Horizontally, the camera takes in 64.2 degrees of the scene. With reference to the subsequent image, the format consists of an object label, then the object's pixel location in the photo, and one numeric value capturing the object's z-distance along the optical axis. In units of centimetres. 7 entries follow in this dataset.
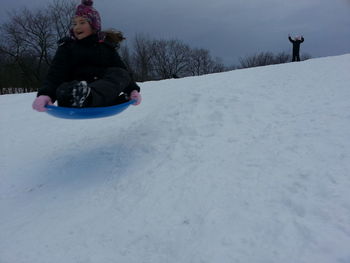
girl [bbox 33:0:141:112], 316
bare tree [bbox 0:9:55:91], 2330
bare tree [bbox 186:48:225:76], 4553
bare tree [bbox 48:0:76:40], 2438
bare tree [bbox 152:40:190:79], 4050
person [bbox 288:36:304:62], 1167
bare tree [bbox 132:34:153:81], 3681
